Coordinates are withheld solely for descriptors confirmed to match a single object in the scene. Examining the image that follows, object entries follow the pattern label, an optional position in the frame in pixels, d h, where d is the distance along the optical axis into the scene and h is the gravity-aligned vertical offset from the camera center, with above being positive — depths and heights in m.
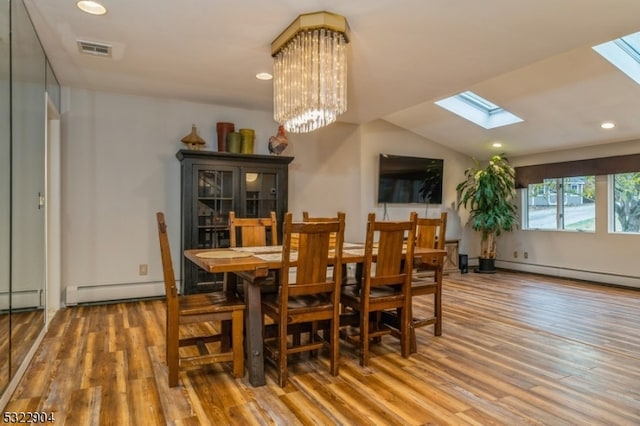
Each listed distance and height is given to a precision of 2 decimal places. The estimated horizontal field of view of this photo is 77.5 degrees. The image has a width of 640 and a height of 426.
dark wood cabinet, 4.45 +0.24
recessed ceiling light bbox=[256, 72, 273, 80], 3.83 +1.35
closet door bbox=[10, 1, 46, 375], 2.40 +0.20
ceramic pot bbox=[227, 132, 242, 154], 4.74 +0.87
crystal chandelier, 2.71 +1.07
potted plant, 6.63 +0.20
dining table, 2.34 -0.37
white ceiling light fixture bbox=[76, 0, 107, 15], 2.55 +1.35
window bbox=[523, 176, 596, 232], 6.10 +0.17
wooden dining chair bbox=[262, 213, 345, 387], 2.37 -0.45
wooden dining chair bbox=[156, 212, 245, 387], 2.33 -0.62
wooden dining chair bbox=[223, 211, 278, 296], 3.45 -0.14
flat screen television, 6.47 +0.59
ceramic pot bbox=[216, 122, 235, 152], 4.75 +0.98
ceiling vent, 3.18 +1.36
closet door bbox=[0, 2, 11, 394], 2.13 +0.13
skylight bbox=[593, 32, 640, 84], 3.80 +1.58
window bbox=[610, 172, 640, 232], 5.55 +0.19
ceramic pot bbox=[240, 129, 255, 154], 4.79 +0.87
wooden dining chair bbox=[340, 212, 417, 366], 2.69 -0.47
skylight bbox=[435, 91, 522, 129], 5.67 +1.53
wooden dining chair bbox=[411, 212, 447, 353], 3.17 -0.57
